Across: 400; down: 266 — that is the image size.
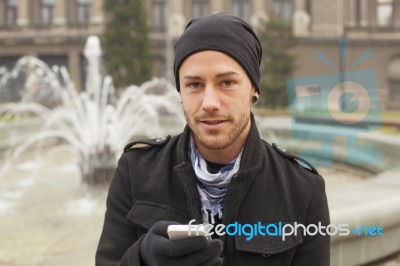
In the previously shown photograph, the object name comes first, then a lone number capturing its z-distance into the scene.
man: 1.68
